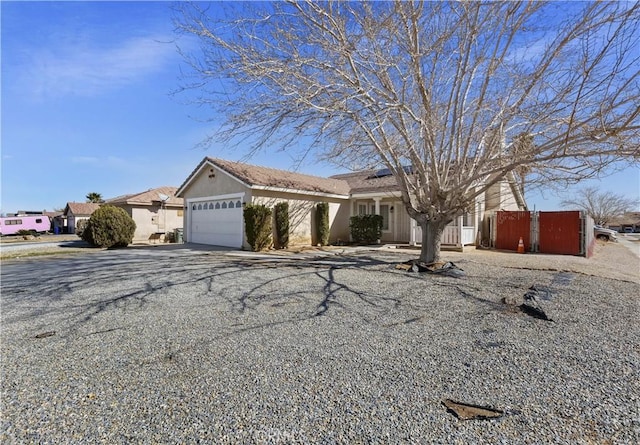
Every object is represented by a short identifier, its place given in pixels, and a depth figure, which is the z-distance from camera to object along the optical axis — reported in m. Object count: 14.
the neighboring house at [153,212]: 23.47
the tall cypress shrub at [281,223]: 15.39
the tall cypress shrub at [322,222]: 17.22
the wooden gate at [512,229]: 15.75
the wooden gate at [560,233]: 14.52
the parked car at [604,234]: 28.06
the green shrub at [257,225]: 14.18
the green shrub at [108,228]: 16.22
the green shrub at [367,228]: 17.77
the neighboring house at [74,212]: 37.72
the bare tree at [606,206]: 48.25
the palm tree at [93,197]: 47.31
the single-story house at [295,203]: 15.47
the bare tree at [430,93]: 6.96
